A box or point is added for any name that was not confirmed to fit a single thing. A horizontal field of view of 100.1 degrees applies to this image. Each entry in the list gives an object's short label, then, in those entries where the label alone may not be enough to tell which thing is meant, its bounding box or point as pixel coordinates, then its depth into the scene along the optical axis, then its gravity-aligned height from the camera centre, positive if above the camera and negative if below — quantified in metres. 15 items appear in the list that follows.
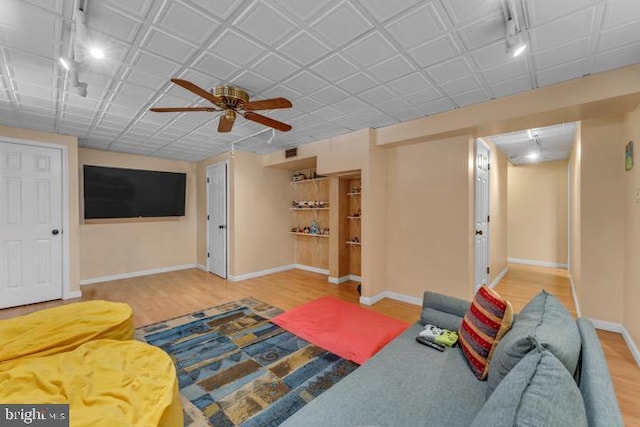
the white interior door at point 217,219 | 5.22 -0.16
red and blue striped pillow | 1.48 -0.68
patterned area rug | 1.78 -1.31
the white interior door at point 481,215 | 3.79 -0.06
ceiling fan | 2.18 +0.92
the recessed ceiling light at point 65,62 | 2.00 +1.13
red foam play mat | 2.54 -1.29
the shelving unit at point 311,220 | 5.65 -0.20
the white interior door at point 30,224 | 3.65 -0.18
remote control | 1.76 -0.89
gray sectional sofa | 0.76 -0.64
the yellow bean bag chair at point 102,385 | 1.24 -0.93
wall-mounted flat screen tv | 4.73 +0.35
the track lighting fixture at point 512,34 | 1.57 +1.11
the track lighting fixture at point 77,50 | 1.53 +1.12
